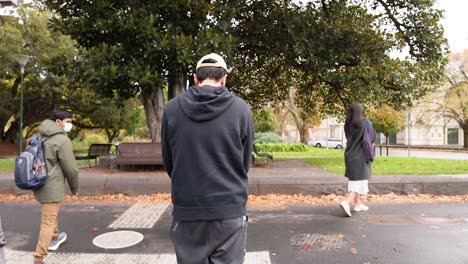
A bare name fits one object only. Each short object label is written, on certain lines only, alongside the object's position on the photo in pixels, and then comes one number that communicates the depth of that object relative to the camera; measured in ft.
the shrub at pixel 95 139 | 210.88
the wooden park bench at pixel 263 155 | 45.57
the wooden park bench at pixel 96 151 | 49.58
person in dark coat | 23.09
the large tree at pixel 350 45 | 41.11
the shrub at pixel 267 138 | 102.78
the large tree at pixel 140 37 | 33.01
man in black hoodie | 8.05
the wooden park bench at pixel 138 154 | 37.76
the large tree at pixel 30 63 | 80.89
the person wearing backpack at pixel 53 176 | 15.11
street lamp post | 64.58
